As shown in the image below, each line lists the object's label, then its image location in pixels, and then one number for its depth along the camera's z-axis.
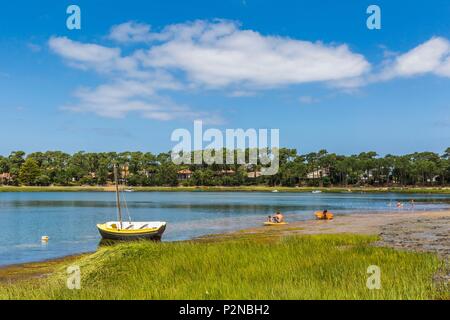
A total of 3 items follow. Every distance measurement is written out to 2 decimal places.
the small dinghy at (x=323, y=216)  63.80
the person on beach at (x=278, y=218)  56.38
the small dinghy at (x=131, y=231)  40.16
